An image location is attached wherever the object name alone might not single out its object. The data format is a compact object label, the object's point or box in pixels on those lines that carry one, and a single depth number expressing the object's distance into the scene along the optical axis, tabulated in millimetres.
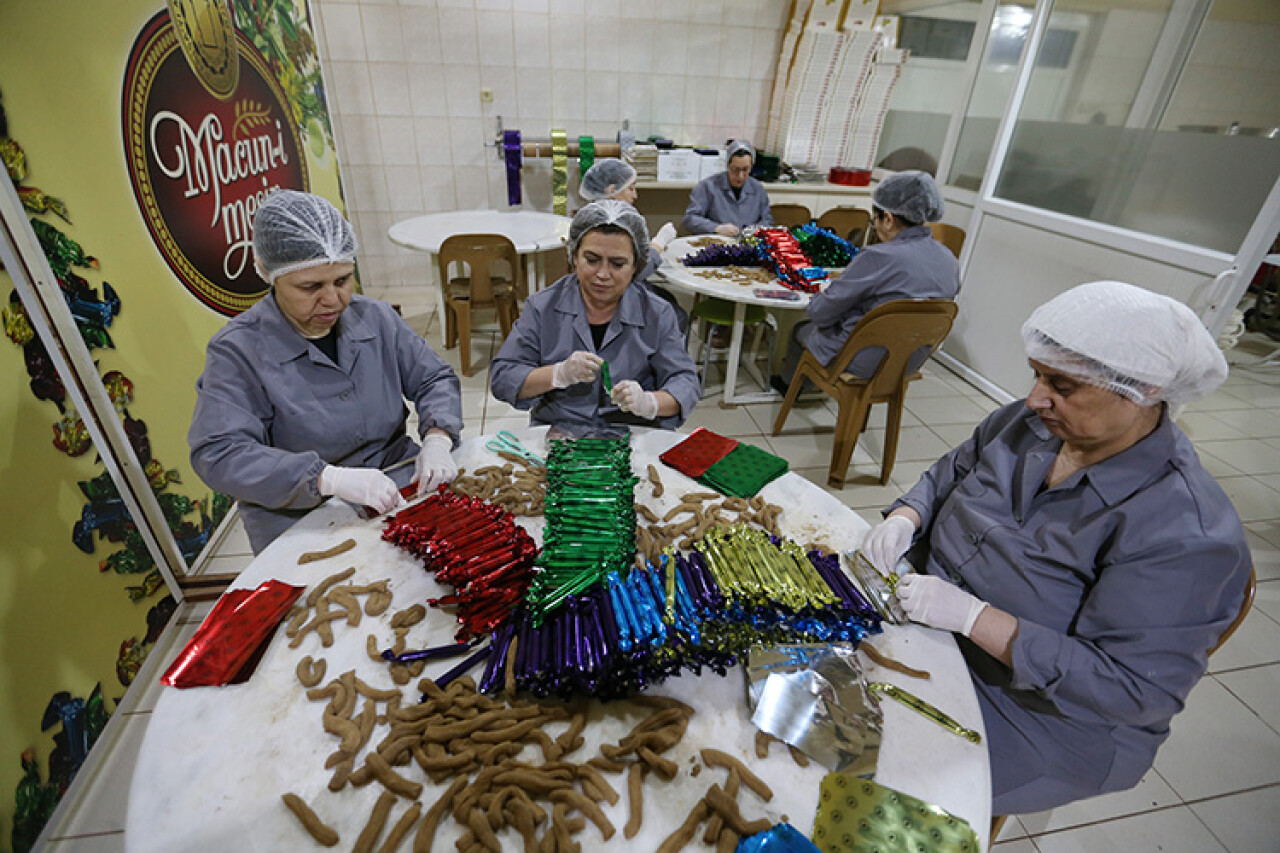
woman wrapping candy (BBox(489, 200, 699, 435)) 2061
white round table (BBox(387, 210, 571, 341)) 4461
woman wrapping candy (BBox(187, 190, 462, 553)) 1535
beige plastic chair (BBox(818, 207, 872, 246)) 5246
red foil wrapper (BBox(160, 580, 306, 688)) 1089
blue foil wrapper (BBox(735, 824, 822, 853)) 874
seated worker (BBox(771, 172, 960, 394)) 2996
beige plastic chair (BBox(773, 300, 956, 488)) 2926
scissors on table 1816
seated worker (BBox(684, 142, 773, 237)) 4918
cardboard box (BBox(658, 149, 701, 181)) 5355
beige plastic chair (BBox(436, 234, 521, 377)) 4168
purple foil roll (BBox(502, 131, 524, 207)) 5137
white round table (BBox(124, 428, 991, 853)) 900
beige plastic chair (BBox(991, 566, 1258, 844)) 1124
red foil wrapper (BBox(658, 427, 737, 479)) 1767
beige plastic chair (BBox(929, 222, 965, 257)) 4441
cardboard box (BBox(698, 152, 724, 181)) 5426
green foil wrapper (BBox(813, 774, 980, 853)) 904
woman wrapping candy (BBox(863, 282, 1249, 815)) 1108
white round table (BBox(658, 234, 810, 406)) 3467
